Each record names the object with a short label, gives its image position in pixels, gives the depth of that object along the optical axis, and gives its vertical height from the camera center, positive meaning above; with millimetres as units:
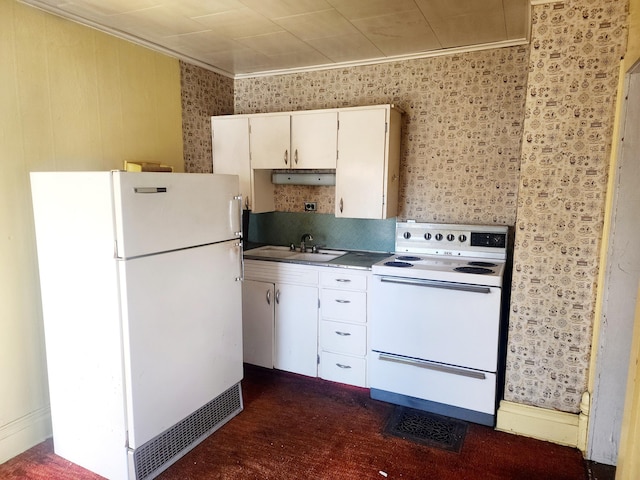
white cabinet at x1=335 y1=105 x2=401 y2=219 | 2896 +165
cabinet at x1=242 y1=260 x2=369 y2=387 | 2875 -938
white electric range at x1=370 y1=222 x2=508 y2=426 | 2420 -845
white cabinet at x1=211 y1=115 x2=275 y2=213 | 3342 +227
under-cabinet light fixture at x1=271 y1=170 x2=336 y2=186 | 3314 +54
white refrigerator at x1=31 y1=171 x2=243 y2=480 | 1898 -595
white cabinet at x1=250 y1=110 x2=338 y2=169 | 3059 +330
